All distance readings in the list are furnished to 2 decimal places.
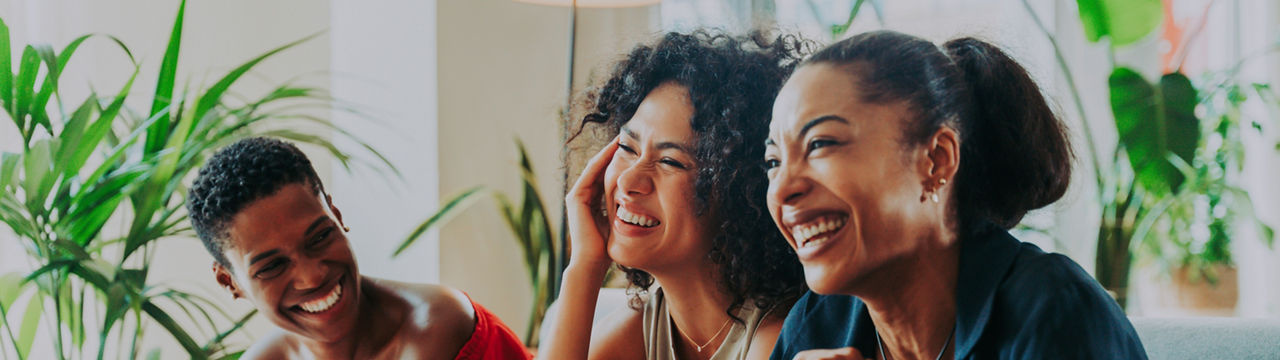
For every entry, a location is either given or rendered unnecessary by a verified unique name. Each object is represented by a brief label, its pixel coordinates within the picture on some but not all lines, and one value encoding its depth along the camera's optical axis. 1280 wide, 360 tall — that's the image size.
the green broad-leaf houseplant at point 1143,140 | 2.91
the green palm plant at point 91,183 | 1.95
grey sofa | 1.37
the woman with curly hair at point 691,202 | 1.36
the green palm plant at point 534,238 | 3.37
